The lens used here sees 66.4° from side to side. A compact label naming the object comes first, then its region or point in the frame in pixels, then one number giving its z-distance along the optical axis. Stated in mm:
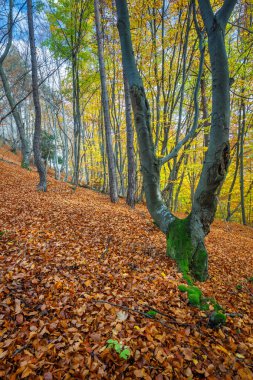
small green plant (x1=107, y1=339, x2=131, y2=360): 1994
